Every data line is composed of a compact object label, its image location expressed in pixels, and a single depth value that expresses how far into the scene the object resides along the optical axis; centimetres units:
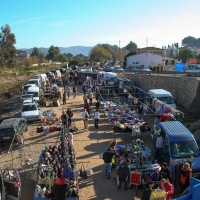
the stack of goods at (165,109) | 1798
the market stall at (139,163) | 1120
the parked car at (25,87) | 3336
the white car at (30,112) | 2297
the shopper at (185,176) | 1031
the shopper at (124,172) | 1118
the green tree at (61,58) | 12090
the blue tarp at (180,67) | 4569
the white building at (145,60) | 5816
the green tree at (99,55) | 9431
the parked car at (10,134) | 1748
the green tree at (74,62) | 8875
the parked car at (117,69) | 4906
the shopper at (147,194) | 959
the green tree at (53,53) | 11725
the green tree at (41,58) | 11074
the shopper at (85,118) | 2004
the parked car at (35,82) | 3683
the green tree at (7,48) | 6619
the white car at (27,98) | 2699
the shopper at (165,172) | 1069
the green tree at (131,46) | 16175
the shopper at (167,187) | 961
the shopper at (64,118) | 1916
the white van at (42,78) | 4053
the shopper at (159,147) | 1342
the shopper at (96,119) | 1978
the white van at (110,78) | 3525
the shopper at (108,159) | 1222
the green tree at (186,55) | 7906
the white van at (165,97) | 2291
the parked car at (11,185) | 734
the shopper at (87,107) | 2314
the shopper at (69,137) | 1439
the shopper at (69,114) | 2054
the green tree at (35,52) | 11685
